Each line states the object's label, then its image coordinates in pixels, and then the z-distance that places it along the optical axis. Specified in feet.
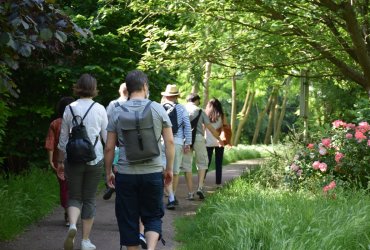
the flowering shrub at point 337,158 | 29.89
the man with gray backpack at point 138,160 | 17.17
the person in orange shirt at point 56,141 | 25.05
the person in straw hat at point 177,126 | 29.71
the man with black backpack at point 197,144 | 34.45
